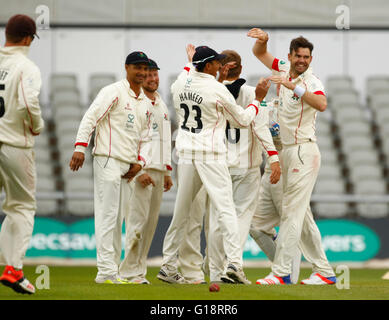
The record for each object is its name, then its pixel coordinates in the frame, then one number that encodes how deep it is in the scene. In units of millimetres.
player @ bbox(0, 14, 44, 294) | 13297
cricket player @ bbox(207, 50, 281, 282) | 17141
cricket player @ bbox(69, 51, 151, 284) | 16141
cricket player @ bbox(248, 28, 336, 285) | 16766
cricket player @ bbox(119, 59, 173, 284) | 17281
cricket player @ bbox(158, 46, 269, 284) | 15703
